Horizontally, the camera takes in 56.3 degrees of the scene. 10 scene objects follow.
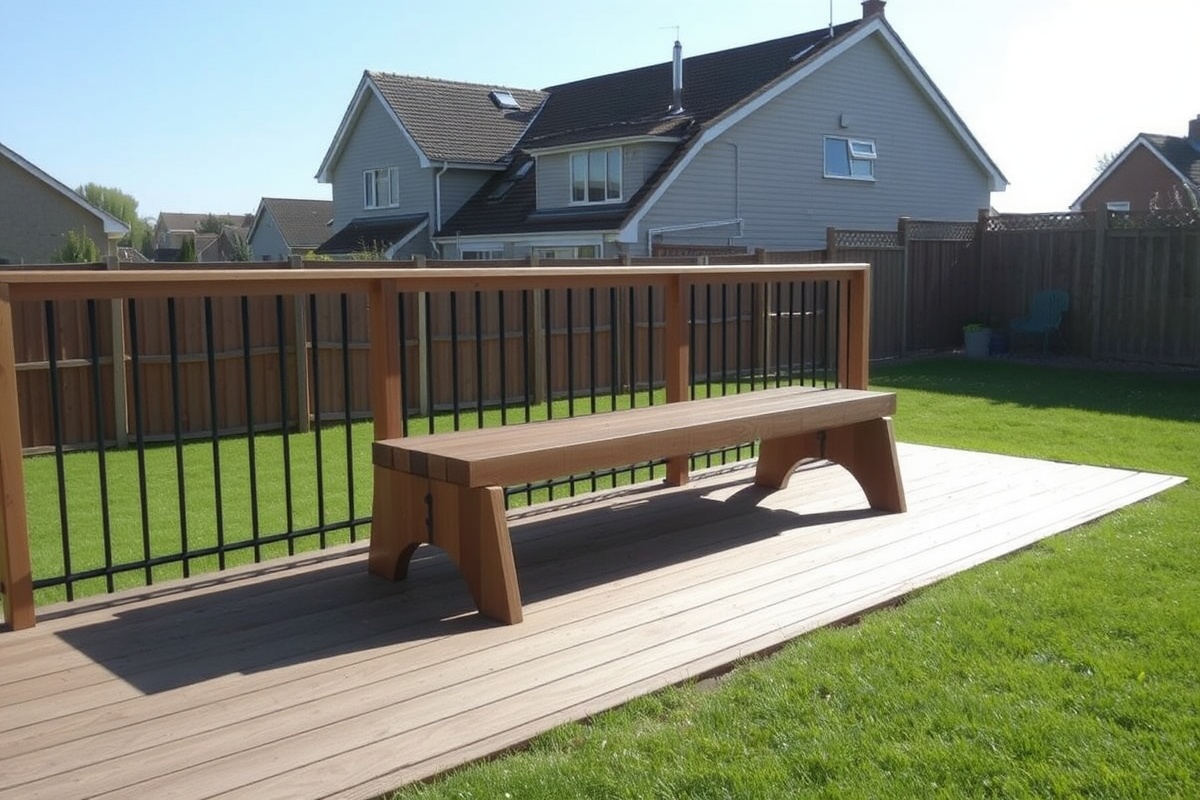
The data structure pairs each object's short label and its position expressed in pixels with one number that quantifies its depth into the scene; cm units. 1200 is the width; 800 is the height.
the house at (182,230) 6544
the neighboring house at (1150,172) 3578
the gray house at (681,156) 2256
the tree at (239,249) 4500
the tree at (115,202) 8886
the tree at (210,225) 8769
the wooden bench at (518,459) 391
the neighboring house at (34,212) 3047
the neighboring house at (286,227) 4728
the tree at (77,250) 2816
